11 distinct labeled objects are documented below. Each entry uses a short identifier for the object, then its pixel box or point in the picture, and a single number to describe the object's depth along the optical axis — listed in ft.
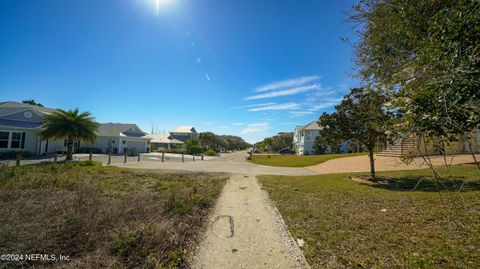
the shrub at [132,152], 105.60
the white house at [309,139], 126.46
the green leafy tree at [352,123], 35.06
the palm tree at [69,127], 60.39
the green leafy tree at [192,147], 130.62
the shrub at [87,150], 104.88
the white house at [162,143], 158.85
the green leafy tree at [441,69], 7.45
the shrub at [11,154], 60.46
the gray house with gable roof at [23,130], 66.13
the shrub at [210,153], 130.82
